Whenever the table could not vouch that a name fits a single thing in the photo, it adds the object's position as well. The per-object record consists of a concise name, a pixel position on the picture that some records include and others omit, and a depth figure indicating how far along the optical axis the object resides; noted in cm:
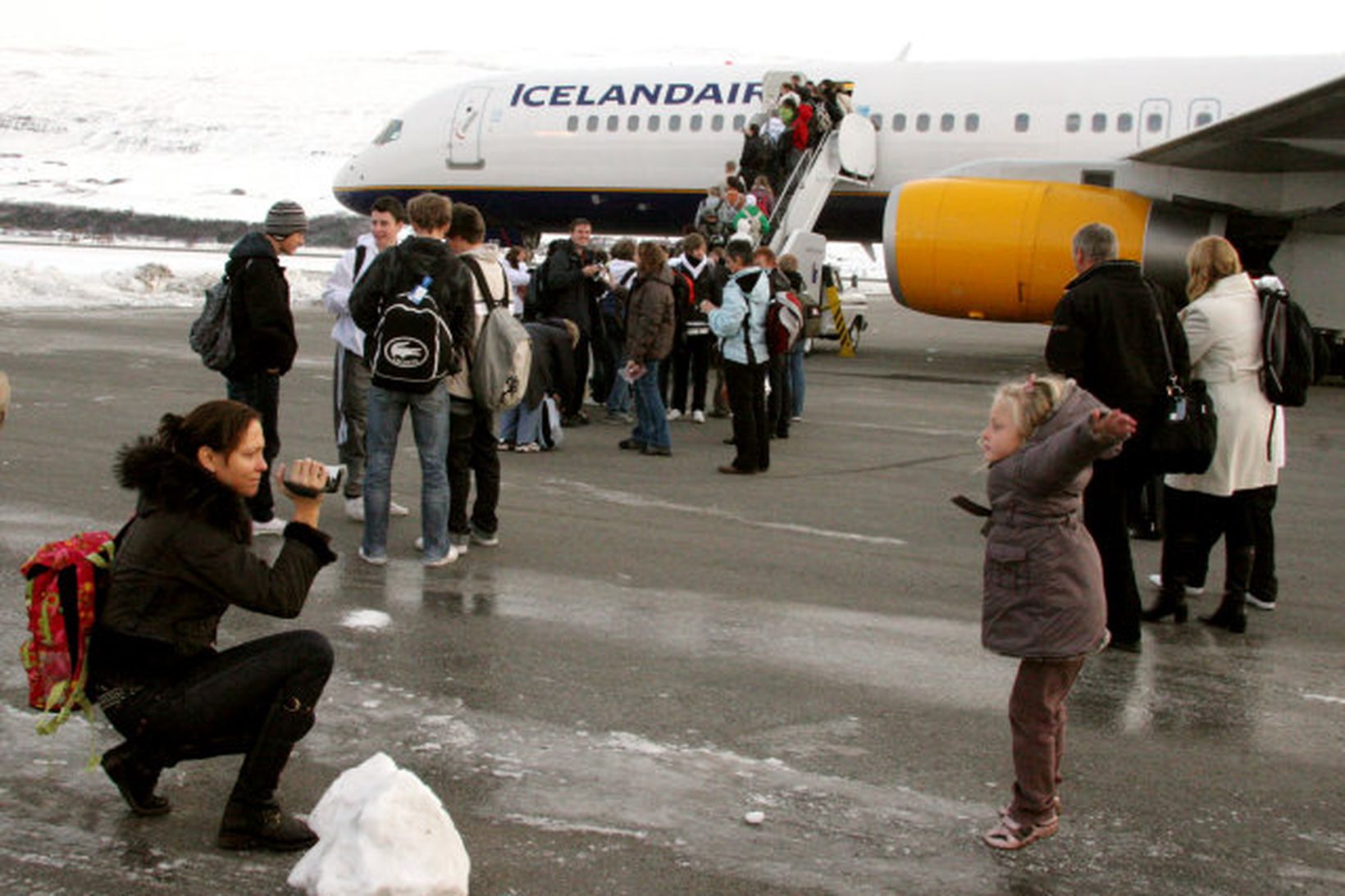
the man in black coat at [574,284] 1148
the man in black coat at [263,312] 758
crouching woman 390
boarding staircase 2025
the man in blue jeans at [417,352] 693
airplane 1661
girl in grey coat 423
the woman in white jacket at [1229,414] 680
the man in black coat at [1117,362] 630
